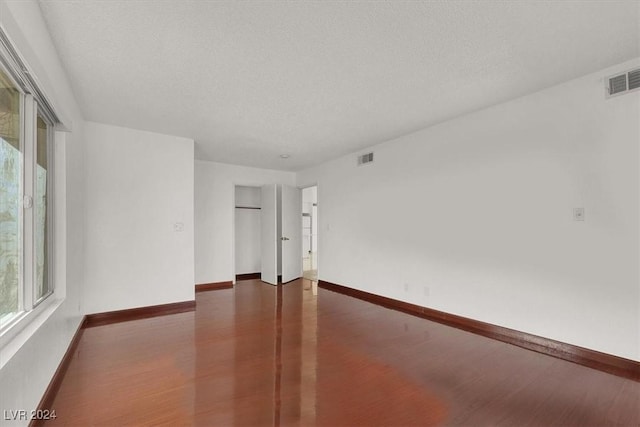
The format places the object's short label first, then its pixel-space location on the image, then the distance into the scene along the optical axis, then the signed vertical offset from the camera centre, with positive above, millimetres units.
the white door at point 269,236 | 5953 -353
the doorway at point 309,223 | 8625 -142
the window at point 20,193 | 1583 +172
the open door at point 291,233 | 6133 -310
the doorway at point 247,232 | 6551 -303
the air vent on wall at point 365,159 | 4867 +1018
